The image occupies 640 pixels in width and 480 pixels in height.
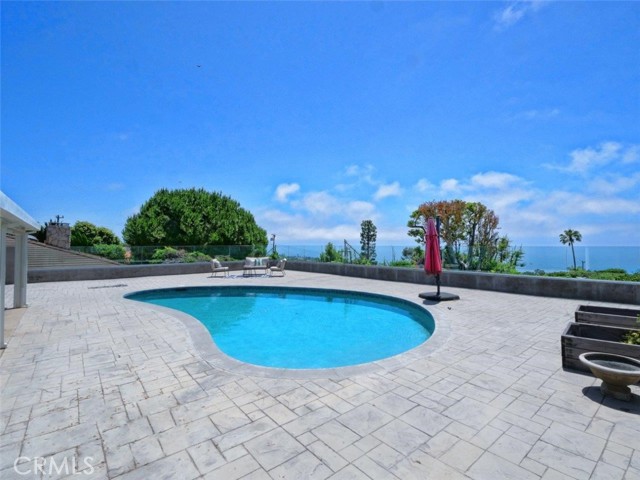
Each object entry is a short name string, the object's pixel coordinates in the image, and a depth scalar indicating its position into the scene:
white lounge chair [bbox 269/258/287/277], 15.45
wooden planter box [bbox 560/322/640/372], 3.42
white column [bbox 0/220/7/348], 4.46
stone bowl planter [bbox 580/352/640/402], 2.89
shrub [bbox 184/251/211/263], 19.33
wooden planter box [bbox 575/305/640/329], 4.35
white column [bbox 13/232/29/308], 7.32
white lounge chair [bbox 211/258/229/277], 15.31
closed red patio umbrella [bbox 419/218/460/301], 8.20
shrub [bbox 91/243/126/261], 18.02
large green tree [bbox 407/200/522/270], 17.50
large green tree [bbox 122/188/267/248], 28.08
